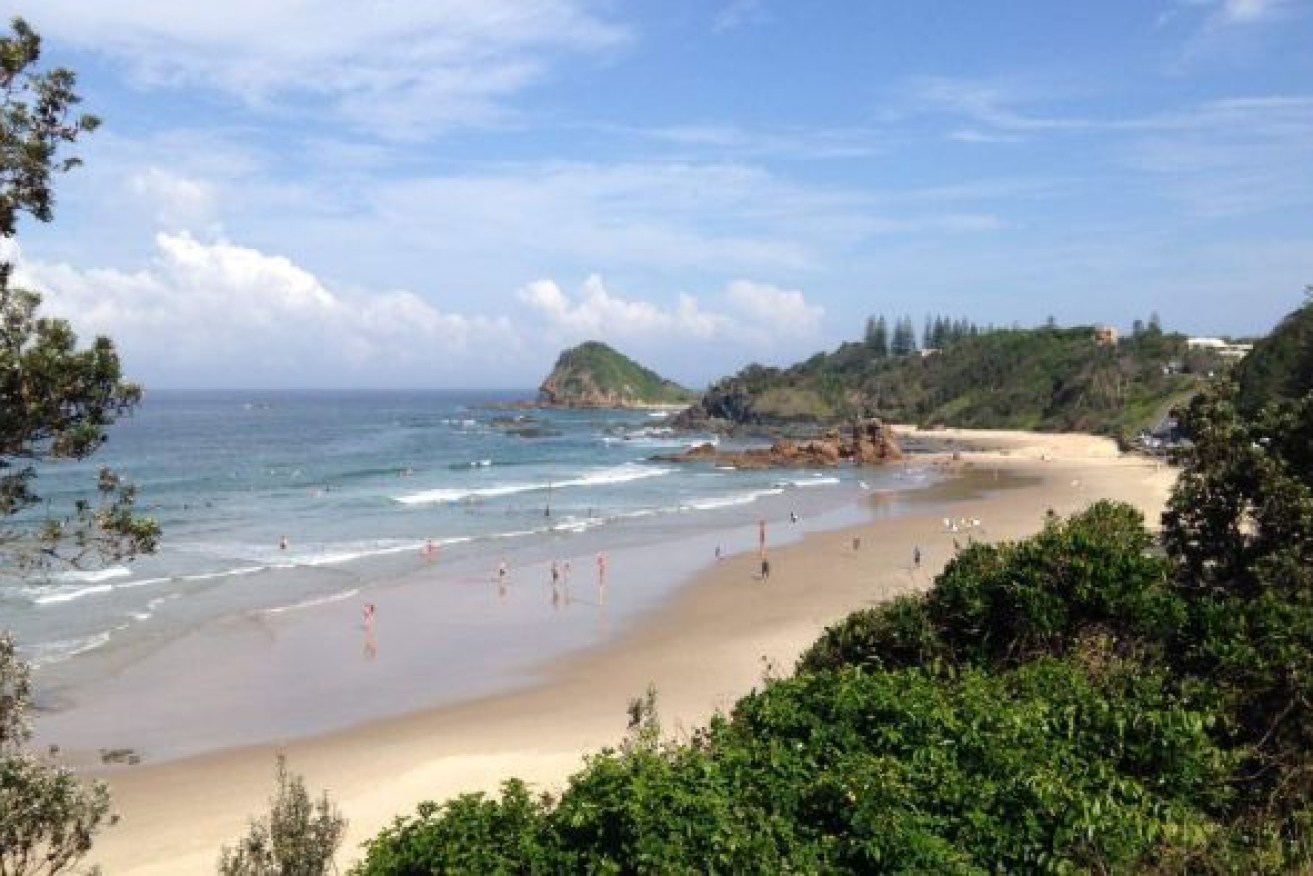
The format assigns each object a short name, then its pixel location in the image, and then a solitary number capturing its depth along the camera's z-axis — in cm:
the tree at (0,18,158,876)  809
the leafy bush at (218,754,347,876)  1030
